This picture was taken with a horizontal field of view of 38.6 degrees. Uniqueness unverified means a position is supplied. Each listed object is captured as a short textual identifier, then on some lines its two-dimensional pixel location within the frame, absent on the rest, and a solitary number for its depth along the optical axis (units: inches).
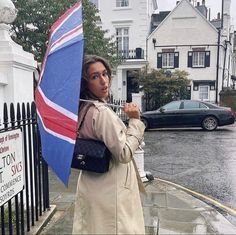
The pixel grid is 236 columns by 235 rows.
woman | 84.0
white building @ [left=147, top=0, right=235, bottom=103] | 1074.7
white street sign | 116.8
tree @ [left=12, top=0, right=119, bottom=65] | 525.7
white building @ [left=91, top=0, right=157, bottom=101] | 1100.5
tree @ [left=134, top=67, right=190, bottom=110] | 879.7
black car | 573.9
